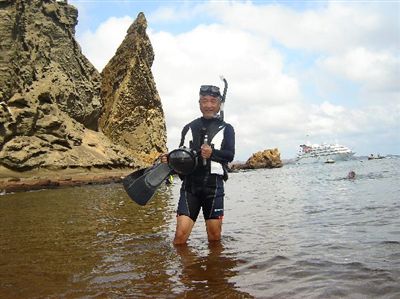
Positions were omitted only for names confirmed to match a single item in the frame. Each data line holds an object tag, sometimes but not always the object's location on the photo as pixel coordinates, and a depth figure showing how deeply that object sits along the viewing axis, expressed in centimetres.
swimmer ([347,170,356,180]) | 2781
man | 626
